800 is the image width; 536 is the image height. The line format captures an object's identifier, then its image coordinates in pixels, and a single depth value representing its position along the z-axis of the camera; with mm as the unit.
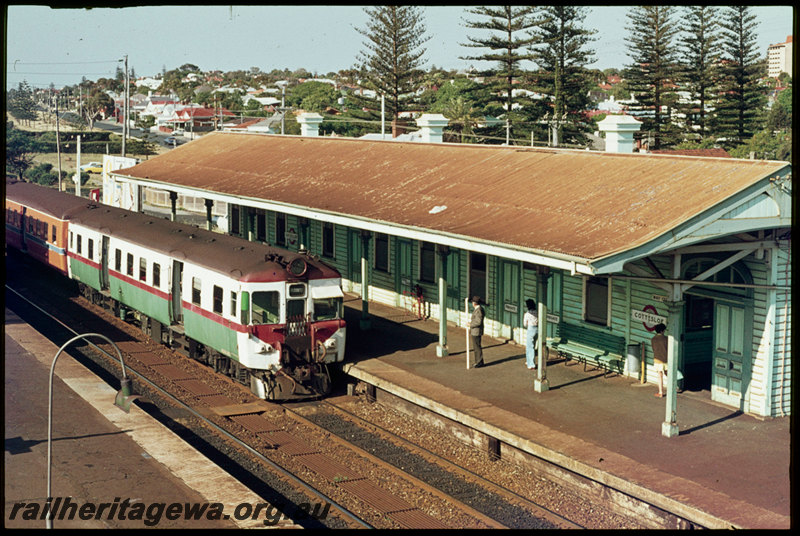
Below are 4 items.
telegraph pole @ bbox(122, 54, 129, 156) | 41262
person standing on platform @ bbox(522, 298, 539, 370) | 16297
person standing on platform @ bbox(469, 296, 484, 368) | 16812
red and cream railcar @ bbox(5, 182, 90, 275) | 26281
